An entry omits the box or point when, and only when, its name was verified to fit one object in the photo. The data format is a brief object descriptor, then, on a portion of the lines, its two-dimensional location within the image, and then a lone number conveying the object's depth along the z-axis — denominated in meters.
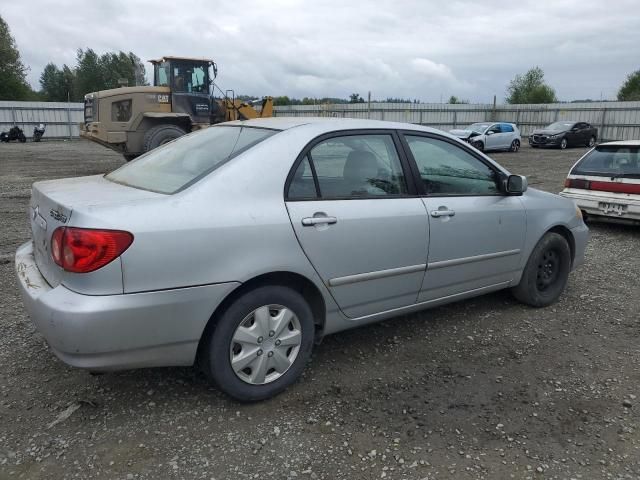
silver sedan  2.47
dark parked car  26.88
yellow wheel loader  13.64
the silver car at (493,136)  23.31
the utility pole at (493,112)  35.81
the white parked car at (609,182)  7.27
